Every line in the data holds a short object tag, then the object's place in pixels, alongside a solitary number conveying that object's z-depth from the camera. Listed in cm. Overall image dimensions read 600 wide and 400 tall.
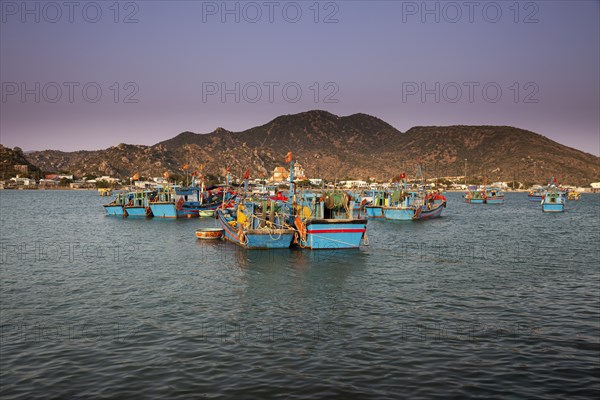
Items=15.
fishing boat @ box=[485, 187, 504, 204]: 15275
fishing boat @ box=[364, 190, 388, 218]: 8825
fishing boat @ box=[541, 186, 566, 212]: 11206
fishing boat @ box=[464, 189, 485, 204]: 15688
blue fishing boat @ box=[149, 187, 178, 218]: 8412
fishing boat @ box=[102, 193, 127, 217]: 9138
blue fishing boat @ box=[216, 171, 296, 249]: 4253
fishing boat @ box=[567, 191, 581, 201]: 18998
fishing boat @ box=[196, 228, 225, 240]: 5278
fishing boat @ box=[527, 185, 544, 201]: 16979
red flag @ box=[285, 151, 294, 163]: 4469
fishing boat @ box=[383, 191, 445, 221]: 8069
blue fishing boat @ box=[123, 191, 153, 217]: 8769
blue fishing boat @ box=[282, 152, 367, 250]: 4172
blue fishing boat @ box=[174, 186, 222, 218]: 8662
